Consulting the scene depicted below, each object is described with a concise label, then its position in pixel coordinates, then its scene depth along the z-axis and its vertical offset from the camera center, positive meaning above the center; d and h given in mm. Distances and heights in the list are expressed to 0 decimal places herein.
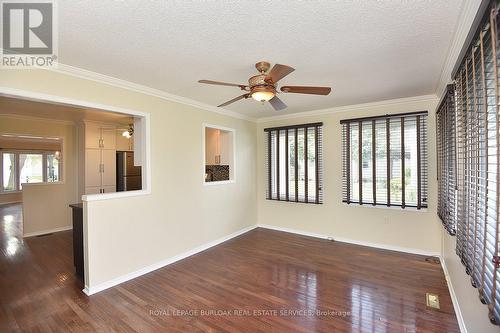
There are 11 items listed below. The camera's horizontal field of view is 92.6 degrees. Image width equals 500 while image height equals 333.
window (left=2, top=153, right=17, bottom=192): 8875 -178
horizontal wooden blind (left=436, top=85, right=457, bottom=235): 2320 +38
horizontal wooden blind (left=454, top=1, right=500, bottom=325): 1185 -18
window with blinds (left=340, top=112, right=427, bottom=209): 3836 +82
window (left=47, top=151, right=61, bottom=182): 8736 +68
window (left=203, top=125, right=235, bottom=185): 4973 +251
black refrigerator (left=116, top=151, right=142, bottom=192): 5641 -139
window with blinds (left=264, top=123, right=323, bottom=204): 4797 +57
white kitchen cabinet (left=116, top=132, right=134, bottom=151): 5879 +610
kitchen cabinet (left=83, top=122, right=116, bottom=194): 5328 +223
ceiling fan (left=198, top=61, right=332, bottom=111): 2247 +771
